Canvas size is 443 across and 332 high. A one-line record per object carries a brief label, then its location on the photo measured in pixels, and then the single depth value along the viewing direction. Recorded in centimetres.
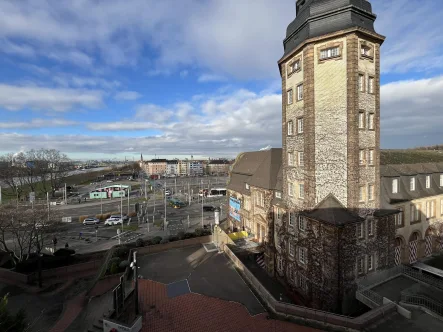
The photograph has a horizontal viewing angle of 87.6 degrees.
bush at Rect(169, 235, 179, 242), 2493
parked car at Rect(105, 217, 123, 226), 4094
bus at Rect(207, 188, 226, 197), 7442
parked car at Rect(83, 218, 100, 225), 4200
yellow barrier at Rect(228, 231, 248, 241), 2666
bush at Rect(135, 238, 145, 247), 2375
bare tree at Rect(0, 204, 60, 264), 2364
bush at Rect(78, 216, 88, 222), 4397
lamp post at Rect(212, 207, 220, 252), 2427
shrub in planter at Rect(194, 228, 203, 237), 2582
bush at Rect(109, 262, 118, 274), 2008
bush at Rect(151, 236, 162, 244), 2425
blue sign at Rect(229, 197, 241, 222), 3130
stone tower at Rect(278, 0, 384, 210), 1536
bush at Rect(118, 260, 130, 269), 2035
